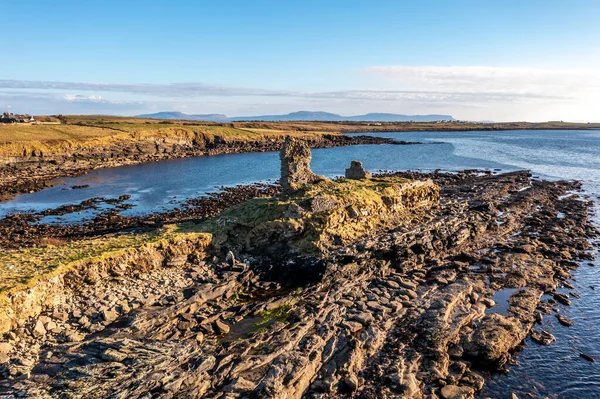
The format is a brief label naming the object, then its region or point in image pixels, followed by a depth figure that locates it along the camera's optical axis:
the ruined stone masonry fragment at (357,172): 39.69
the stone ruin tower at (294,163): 34.88
